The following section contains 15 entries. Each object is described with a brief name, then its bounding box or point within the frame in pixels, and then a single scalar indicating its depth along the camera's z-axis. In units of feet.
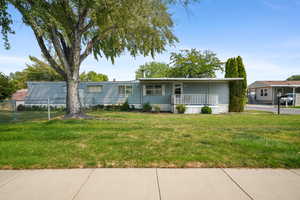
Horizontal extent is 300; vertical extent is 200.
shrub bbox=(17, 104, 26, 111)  45.23
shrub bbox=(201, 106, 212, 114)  37.81
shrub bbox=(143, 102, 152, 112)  41.47
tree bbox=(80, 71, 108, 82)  104.25
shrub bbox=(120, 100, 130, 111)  43.91
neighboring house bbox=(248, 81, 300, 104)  68.69
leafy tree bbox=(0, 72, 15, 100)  40.32
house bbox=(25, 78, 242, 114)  39.22
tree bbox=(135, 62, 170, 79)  139.23
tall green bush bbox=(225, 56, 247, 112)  39.85
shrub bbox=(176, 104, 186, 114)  38.01
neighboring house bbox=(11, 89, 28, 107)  59.47
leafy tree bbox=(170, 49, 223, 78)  69.97
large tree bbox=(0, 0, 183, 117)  21.25
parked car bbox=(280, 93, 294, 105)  59.52
